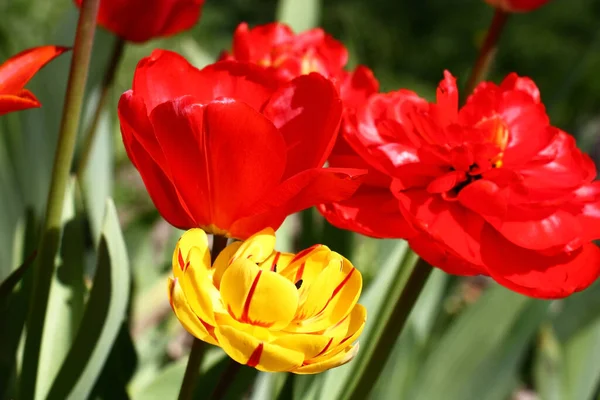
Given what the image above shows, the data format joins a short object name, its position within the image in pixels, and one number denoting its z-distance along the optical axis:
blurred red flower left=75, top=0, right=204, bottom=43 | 1.19
